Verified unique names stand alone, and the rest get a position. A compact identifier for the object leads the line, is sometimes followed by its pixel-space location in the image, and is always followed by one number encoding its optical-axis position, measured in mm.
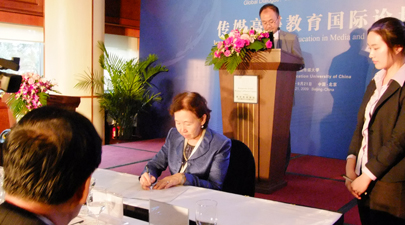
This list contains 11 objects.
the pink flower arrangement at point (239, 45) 3189
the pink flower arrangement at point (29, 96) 2826
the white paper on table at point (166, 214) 1293
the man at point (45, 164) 729
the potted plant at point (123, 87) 6543
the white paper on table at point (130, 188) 1765
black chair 2119
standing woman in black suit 1752
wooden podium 3273
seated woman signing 2137
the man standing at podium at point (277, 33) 4031
